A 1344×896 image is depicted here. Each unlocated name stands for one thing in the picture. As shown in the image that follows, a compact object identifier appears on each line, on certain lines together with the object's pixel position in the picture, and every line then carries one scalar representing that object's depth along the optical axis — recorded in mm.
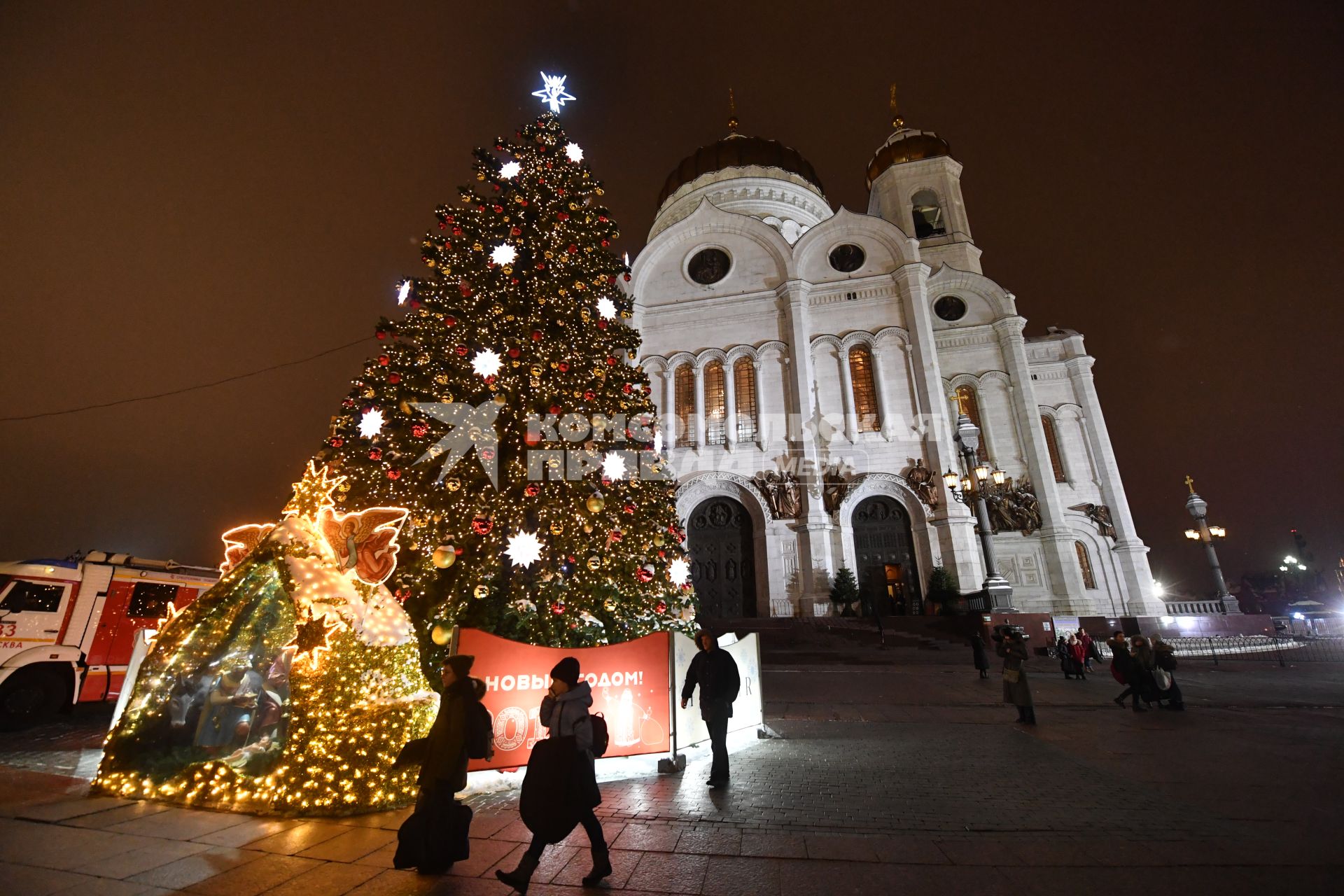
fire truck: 8625
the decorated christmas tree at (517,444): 6637
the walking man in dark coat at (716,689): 4965
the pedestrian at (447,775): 3225
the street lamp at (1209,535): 20344
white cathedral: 20266
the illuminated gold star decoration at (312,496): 5434
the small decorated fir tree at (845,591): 18453
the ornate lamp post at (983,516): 15531
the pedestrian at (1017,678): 7363
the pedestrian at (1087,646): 12578
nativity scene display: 4336
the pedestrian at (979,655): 11461
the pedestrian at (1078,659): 11578
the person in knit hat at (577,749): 3045
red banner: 5180
